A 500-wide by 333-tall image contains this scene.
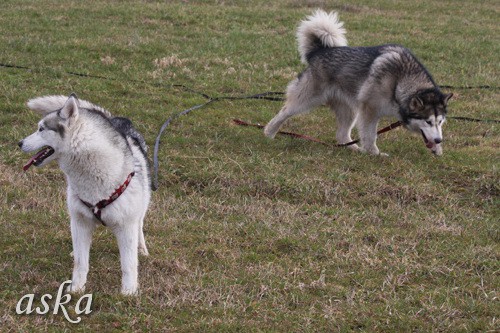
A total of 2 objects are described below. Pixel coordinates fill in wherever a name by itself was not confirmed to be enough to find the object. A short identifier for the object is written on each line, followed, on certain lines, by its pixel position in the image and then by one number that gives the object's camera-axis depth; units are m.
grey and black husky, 15.70
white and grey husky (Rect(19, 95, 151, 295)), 8.85
